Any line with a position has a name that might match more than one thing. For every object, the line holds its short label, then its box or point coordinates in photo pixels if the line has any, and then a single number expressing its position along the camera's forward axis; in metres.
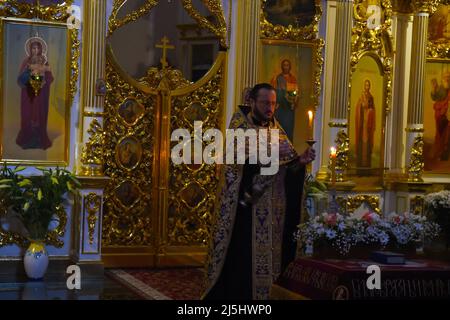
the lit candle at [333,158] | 6.09
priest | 7.20
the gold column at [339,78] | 11.48
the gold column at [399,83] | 12.24
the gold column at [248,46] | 11.02
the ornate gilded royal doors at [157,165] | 10.74
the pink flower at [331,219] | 6.25
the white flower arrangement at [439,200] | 8.52
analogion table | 5.59
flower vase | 9.48
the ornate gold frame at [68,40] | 9.80
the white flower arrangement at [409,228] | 6.36
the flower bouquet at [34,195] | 9.41
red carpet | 8.82
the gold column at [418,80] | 12.13
